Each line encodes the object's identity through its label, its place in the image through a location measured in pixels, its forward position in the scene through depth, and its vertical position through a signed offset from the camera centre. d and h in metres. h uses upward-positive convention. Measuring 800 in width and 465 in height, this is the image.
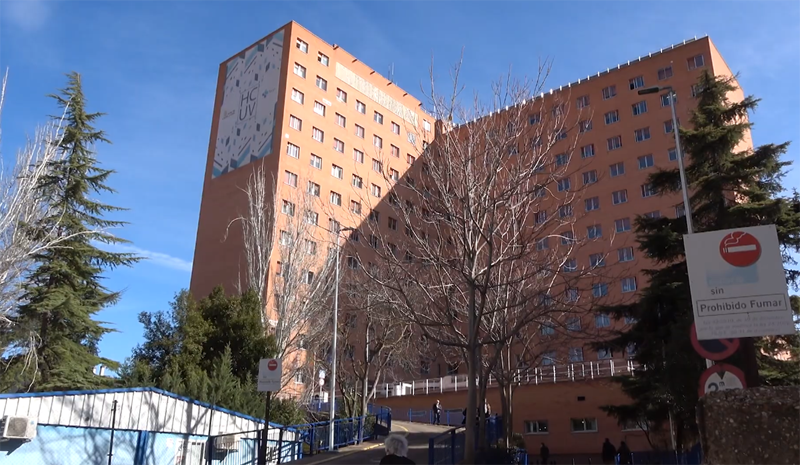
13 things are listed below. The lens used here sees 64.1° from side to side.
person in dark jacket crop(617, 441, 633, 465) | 22.36 -1.45
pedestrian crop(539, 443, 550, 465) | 25.69 -1.68
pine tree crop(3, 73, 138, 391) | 23.19 +4.39
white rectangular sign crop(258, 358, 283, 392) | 13.09 +0.63
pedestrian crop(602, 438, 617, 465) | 22.81 -1.40
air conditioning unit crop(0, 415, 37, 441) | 11.95 -0.49
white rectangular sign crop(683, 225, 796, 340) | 6.84 +1.39
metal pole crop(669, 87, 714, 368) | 14.39 +5.23
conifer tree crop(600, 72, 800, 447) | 18.27 +5.62
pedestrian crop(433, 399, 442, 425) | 34.45 -0.21
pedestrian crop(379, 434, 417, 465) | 5.76 -0.39
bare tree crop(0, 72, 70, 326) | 18.50 +5.20
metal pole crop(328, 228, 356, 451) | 20.78 +0.73
